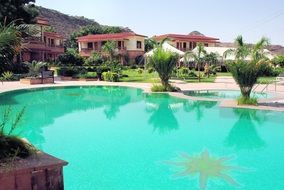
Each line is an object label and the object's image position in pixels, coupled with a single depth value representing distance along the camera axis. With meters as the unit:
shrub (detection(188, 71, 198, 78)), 22.08
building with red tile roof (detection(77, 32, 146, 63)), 33.34
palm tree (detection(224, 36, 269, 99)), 10.91
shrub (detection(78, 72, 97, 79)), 21.35
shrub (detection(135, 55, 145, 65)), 33.15
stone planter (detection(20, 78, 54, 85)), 18.85
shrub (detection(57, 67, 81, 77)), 22.19
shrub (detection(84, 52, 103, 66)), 27.34
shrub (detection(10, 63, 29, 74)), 22.56
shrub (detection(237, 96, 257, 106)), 11.25
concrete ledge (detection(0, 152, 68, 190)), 3.76
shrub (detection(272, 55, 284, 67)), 30.20
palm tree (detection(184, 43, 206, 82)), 22.34
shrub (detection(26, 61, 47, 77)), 19.56
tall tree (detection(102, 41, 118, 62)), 28.77
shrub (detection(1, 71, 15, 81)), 5.37
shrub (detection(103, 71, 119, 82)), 20.18
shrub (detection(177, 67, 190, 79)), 21.67
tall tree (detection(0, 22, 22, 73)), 4.71
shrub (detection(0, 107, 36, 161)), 4.19
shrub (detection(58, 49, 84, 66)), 25.27
